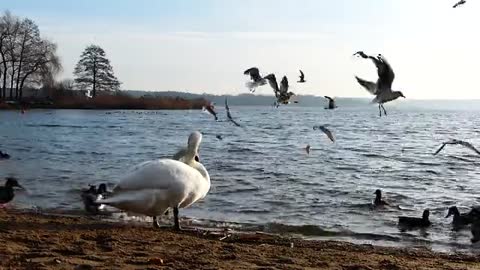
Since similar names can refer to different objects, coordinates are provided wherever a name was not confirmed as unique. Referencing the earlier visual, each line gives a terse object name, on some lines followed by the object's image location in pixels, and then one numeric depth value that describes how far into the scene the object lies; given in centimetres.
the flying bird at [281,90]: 873
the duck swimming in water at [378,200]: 1532
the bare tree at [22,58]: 7581
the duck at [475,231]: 1238
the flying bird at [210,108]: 1052
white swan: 881
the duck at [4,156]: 2333
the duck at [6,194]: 1350
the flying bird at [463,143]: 785
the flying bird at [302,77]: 844
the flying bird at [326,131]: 1051
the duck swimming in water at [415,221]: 1278
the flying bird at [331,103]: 897
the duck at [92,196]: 1255
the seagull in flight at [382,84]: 700
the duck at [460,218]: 1314
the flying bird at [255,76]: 888
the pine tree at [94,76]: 8294
